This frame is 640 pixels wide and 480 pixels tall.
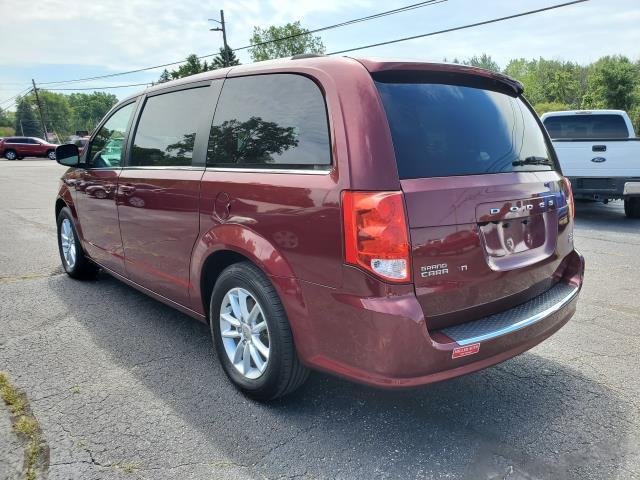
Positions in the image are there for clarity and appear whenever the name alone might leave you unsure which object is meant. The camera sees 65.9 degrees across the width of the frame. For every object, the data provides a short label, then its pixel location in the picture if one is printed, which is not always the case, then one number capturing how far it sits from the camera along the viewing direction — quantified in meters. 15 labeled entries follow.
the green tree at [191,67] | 55.00
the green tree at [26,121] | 110.88
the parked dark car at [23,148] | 35.38
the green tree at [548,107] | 50.60
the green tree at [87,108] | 148.75
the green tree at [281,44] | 73.69
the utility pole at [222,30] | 38.45
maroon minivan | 2.06
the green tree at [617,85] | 45.59
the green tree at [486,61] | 122.56
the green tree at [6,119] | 141.06
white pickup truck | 7.99
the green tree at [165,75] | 63.60
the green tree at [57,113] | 136.56
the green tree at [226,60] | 38.23
